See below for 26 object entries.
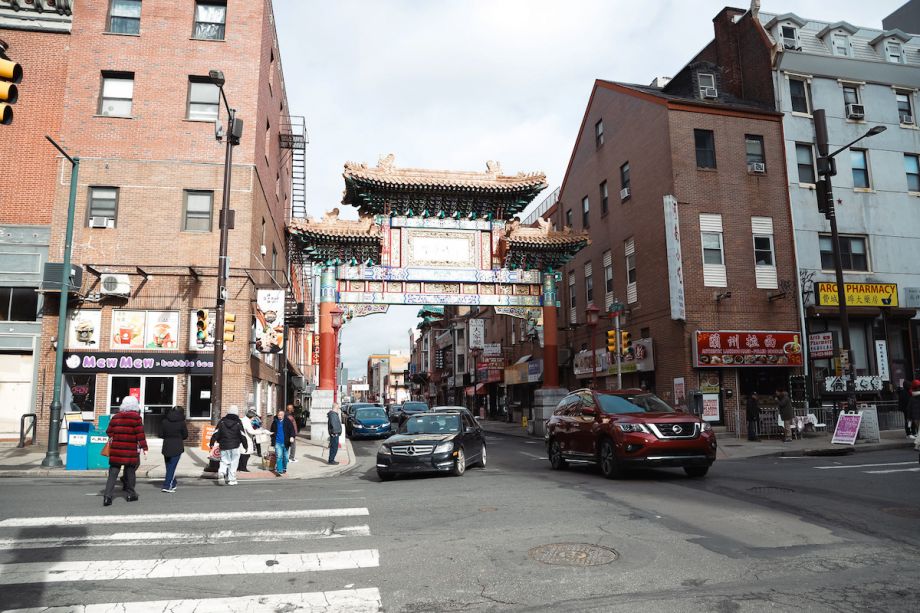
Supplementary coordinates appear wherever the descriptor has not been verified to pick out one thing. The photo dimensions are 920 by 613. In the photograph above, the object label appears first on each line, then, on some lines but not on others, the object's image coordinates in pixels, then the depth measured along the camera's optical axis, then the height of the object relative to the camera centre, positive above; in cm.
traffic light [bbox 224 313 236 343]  1602 +173
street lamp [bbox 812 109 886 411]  2027 +630
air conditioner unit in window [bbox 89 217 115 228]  2106 +576
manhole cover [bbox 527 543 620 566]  640 -162
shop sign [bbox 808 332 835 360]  2403 +184
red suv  1218 -77
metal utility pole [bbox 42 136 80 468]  1523 +81
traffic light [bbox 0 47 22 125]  686 +343
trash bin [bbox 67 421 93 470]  1509 -109
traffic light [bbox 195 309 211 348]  1591 +176
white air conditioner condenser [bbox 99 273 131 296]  2033 +358
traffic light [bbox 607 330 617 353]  2184 +178
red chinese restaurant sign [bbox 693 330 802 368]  2441 +173
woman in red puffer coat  1054 -70
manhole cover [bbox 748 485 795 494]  1059 -158
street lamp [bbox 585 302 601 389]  2386 +294
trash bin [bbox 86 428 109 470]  1527 -124
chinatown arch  2694 +642
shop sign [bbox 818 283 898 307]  2623 +406
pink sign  1902 -104
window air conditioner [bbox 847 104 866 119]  2811 +1226
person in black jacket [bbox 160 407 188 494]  1166 -73
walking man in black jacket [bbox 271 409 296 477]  1535 -99
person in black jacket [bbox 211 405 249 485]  1267 -79
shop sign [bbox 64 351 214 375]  2044 +114
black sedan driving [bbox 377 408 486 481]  1372 -113
